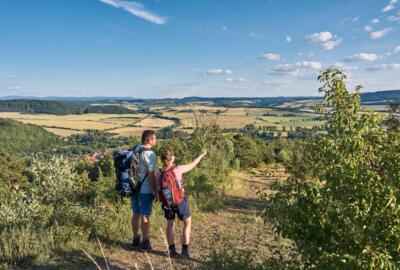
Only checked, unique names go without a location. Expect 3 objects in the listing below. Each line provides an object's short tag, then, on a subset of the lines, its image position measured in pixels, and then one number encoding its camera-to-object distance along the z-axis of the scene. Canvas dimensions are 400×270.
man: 6.03
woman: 5.81
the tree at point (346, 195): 2.98
